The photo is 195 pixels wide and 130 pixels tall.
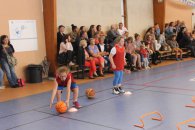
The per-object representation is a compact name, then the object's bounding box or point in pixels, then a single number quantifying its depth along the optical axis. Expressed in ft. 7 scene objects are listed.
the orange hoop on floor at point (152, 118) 15.87
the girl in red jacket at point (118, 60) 24.09
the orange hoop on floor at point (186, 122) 14.98
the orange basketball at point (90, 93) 23.14
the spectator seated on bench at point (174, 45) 48.29
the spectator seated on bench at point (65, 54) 33.45
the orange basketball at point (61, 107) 19.12
